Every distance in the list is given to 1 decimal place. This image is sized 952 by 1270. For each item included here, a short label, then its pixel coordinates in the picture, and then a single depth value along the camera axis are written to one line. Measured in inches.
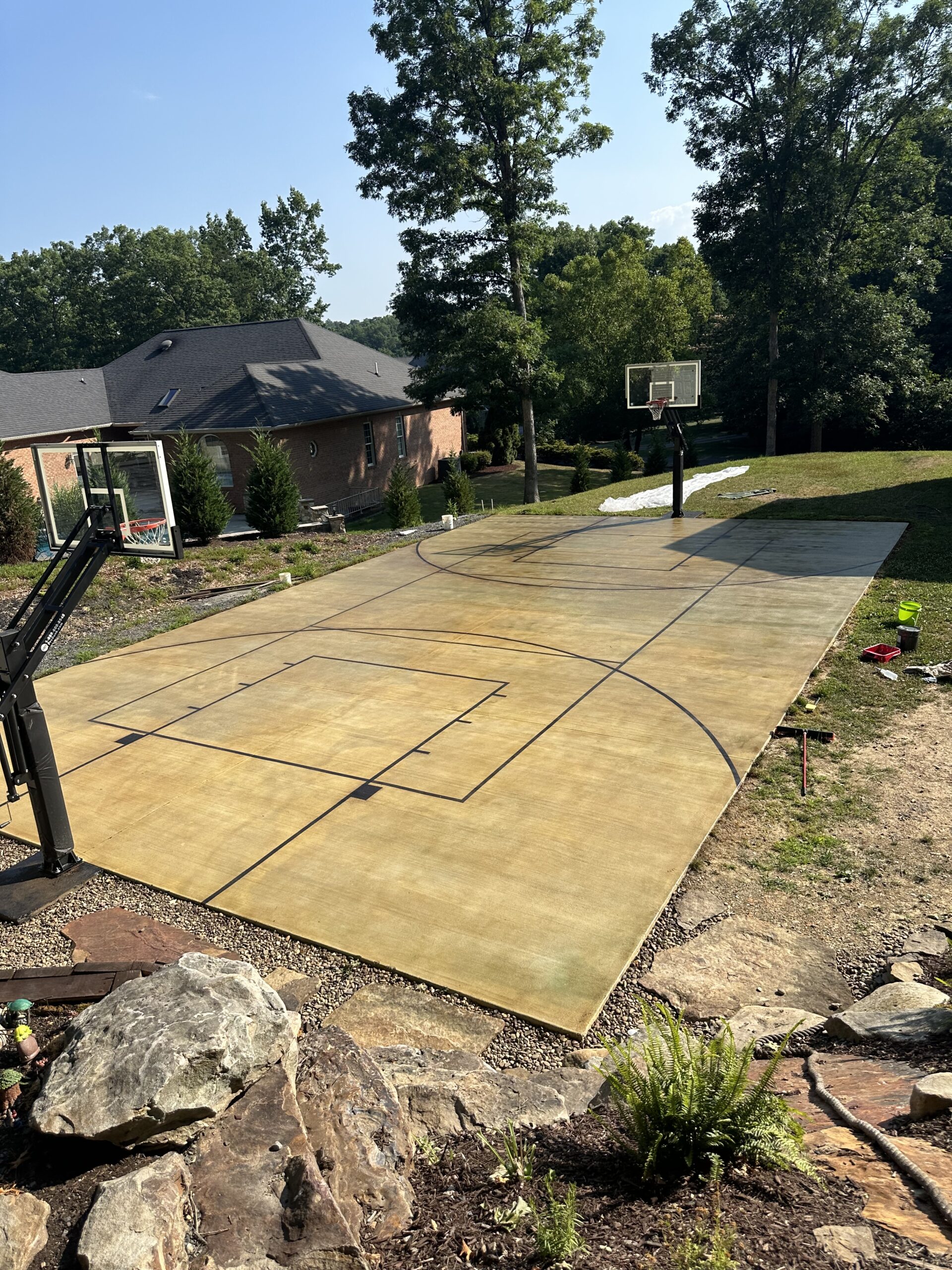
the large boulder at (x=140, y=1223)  117.4
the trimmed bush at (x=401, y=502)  847.7
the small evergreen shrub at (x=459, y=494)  905.5
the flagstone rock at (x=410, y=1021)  191.2
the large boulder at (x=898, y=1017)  166.4
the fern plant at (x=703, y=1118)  127.3
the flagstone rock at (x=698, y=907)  227.1
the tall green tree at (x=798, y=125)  1053.8
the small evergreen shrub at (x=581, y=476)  1079.6
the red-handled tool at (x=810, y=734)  318.0
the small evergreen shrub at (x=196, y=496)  740.6
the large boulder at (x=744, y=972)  196.1
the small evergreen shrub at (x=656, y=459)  1180.5
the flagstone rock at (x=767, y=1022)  180.2
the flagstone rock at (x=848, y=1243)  108.9
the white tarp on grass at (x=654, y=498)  802.2
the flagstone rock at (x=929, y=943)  205.8
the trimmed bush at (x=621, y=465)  1111.6
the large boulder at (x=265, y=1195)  119.6
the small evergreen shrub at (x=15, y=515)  657.0
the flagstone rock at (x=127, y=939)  224.2
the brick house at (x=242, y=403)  994.7
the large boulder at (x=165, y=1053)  139.2
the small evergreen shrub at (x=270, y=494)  794.8
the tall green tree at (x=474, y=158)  940.6
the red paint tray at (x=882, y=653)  386.9
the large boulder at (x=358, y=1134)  129.9
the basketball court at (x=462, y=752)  232.8
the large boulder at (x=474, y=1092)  154.2
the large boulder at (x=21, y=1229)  120.5
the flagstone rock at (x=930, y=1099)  133.5
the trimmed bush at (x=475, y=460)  1322.6
